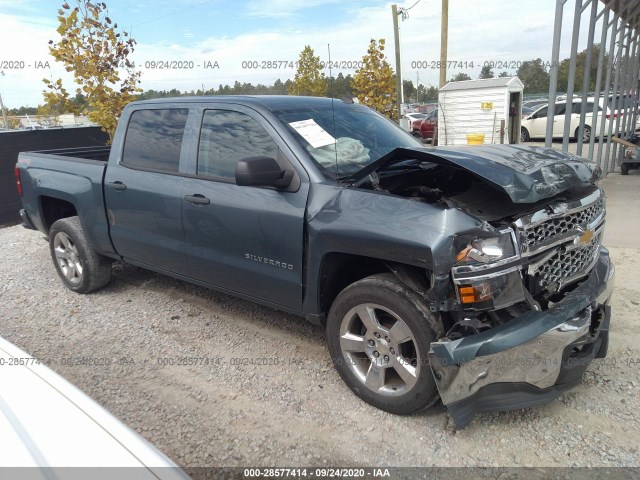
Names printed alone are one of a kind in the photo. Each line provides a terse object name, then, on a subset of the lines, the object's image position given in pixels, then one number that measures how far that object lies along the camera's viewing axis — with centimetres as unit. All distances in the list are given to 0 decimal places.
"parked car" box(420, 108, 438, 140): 2172
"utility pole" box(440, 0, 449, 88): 1742
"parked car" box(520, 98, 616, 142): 1850
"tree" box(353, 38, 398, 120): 934
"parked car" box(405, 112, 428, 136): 2272
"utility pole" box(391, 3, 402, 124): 1527
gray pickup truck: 250
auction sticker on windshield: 337
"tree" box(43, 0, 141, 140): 823
